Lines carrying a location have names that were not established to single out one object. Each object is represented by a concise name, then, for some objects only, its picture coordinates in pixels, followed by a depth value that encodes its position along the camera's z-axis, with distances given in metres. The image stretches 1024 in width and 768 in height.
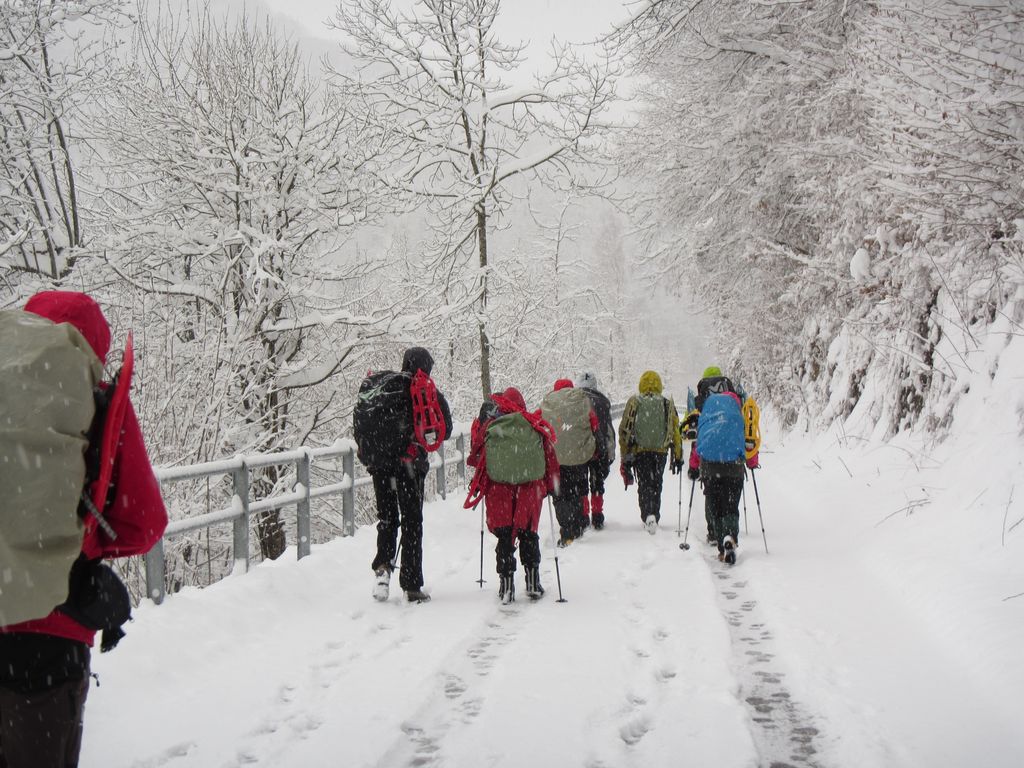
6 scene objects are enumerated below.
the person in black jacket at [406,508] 6.99
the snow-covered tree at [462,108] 15.41
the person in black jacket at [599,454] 10.58
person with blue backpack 8.80
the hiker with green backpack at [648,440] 10.48
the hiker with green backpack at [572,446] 10.02
